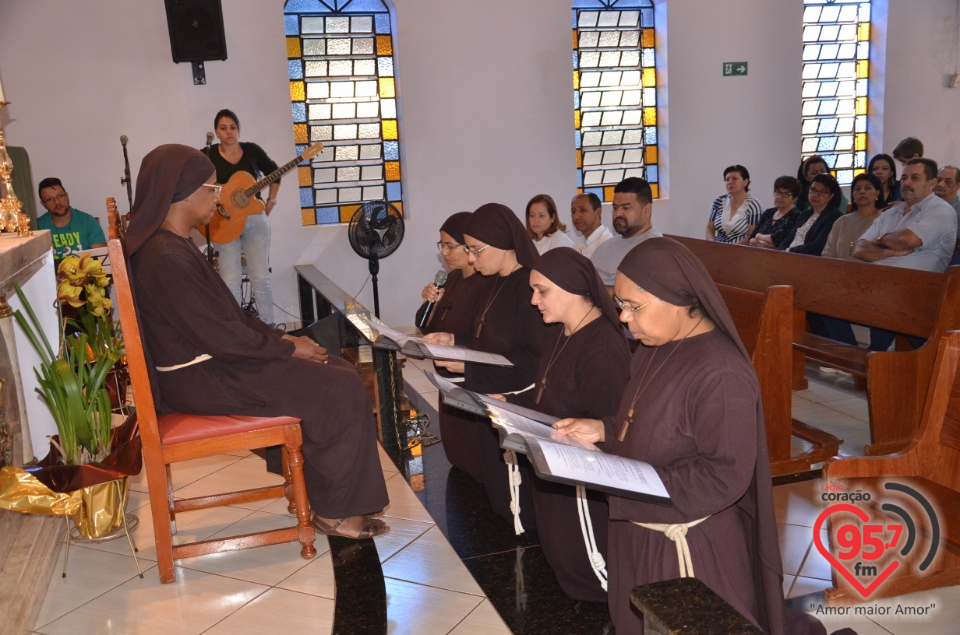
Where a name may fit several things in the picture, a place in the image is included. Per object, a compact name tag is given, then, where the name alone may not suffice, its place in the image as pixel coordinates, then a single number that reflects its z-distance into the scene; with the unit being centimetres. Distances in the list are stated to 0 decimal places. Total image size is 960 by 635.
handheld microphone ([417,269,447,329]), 496
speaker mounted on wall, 780
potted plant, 354
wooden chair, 320
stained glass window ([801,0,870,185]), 1016
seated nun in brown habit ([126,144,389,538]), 331
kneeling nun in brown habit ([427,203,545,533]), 375
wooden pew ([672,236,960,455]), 427
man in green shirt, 761
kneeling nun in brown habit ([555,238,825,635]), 212
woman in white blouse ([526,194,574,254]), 670
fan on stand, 747
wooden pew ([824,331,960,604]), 277
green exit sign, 978
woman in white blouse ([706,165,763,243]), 809
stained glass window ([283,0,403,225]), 883
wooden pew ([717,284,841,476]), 408
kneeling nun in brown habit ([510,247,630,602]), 290
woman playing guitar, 758
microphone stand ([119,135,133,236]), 727
